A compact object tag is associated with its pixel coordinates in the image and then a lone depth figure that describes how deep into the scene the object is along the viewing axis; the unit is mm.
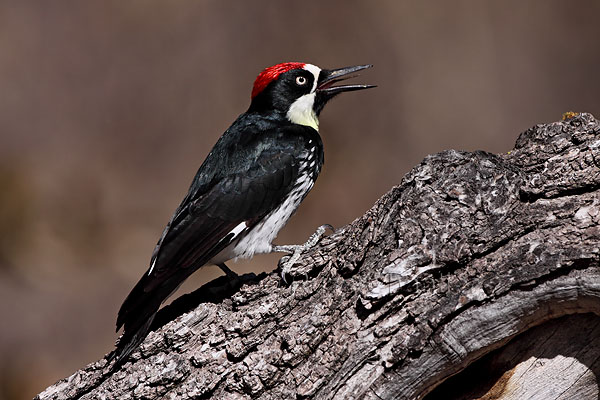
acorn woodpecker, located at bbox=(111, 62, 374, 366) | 6500
